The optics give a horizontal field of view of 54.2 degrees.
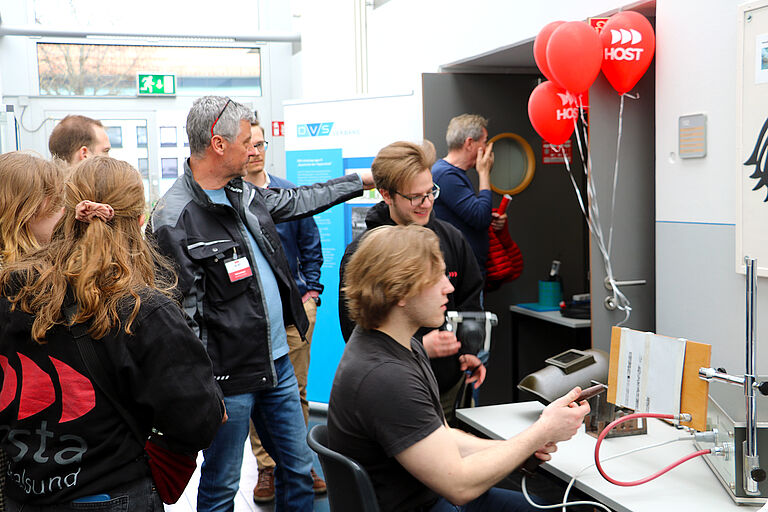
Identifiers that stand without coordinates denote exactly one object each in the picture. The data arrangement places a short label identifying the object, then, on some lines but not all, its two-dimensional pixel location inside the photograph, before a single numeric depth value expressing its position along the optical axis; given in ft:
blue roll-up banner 14.03
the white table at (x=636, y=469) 5.09
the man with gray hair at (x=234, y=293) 7.06
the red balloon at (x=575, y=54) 8.91
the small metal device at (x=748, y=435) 4.86
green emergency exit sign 26.63
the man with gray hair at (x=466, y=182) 12.03
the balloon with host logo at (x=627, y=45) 8.90
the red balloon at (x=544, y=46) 9.59
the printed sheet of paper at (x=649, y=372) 5.50
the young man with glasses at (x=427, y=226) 7.59
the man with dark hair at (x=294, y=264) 11.19
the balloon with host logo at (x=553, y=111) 10.12
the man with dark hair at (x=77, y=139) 9.54
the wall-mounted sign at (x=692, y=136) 8.59
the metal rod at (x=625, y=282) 9.72
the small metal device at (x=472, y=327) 6.79
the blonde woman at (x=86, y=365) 4.49
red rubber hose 5.30
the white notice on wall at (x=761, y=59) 7.57
